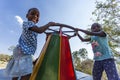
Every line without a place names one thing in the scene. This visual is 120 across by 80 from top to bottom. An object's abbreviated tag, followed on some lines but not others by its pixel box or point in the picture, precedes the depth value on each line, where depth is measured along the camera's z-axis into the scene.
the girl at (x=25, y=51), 0.74
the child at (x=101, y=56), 0.99
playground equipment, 0.75
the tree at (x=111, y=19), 3.85
